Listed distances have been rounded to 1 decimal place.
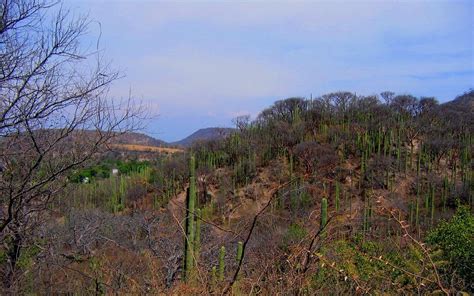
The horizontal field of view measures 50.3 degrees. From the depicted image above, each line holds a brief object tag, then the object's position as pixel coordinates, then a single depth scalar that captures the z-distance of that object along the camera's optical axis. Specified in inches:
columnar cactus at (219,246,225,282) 275.9
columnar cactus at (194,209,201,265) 266.1
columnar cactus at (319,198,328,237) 257.0
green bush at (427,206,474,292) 392.5
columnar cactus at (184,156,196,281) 225.6
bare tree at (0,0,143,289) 212.2
